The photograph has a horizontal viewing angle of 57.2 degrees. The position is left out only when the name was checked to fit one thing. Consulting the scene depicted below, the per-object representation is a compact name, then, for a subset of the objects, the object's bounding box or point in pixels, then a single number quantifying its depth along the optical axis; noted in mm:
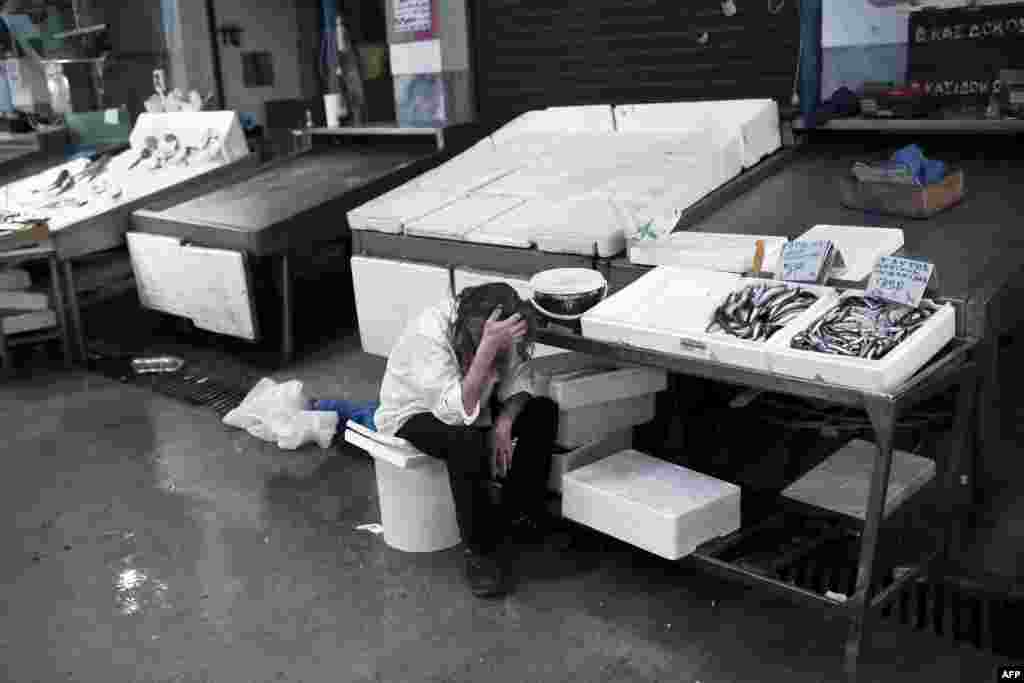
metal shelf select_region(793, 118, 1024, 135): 3084
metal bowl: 2828
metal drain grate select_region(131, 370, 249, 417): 4504
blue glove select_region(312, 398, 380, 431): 3832
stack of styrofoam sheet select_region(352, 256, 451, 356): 3969
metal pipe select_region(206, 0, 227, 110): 6387
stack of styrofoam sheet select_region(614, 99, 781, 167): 3605
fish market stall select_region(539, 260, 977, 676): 2141
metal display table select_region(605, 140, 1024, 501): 2426
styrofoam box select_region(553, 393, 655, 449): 2859
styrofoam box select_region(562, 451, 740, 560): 2420
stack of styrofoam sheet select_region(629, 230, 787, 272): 2797
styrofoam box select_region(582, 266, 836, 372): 2293
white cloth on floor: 3883
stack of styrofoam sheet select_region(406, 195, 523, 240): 3785
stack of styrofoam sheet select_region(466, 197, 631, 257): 3250
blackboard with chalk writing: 3158
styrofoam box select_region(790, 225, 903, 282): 2535
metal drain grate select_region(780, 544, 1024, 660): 2385
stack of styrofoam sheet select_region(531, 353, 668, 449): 2814
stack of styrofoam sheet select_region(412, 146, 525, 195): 4207
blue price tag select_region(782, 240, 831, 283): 2494
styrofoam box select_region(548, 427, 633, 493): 2818
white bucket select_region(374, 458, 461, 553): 2873
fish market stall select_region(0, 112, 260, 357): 5180
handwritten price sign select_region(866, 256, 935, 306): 2287
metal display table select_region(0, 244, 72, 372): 4945
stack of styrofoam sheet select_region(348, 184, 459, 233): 4074
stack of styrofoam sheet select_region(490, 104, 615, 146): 4262
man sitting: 2660
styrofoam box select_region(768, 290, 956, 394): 2053
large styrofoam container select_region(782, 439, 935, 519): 2564
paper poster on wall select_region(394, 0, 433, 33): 5133
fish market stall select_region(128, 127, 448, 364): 4559
